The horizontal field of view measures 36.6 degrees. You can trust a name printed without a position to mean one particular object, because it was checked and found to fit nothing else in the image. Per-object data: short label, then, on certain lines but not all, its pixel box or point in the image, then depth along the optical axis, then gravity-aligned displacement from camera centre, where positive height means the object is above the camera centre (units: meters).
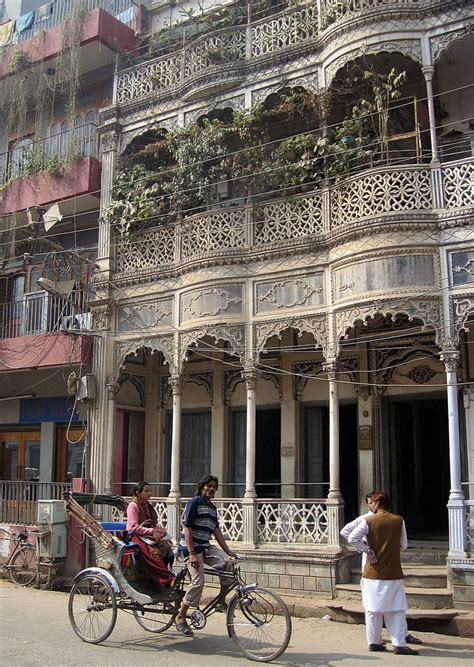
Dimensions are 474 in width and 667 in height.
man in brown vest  7.79 -1.21
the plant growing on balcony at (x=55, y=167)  16.81 +6.94
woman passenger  8.05 -0.91
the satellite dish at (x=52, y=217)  15.86 +5.44
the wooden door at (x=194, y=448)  15.71 +0.39
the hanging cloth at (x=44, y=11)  19.62 +12.35
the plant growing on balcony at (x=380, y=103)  12.20 +6.22
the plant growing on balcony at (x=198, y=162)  13.80 +5.82
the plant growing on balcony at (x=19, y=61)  18.12 +10.10
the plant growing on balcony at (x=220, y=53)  14.18 +8.09
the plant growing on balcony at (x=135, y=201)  14.55 +5.37
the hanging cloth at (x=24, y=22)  19.98 +12.25
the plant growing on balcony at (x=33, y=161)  17.64 +7.45
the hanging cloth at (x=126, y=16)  18.03 +11.25
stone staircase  9.49 -1.85
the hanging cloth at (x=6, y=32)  20.30 +12.19
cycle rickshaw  7.28 -1.45
